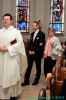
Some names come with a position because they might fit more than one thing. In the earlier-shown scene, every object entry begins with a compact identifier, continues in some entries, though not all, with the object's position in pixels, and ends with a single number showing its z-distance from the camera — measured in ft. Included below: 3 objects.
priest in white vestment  13.36
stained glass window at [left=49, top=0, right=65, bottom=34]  25.87
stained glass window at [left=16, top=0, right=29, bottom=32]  25.96
